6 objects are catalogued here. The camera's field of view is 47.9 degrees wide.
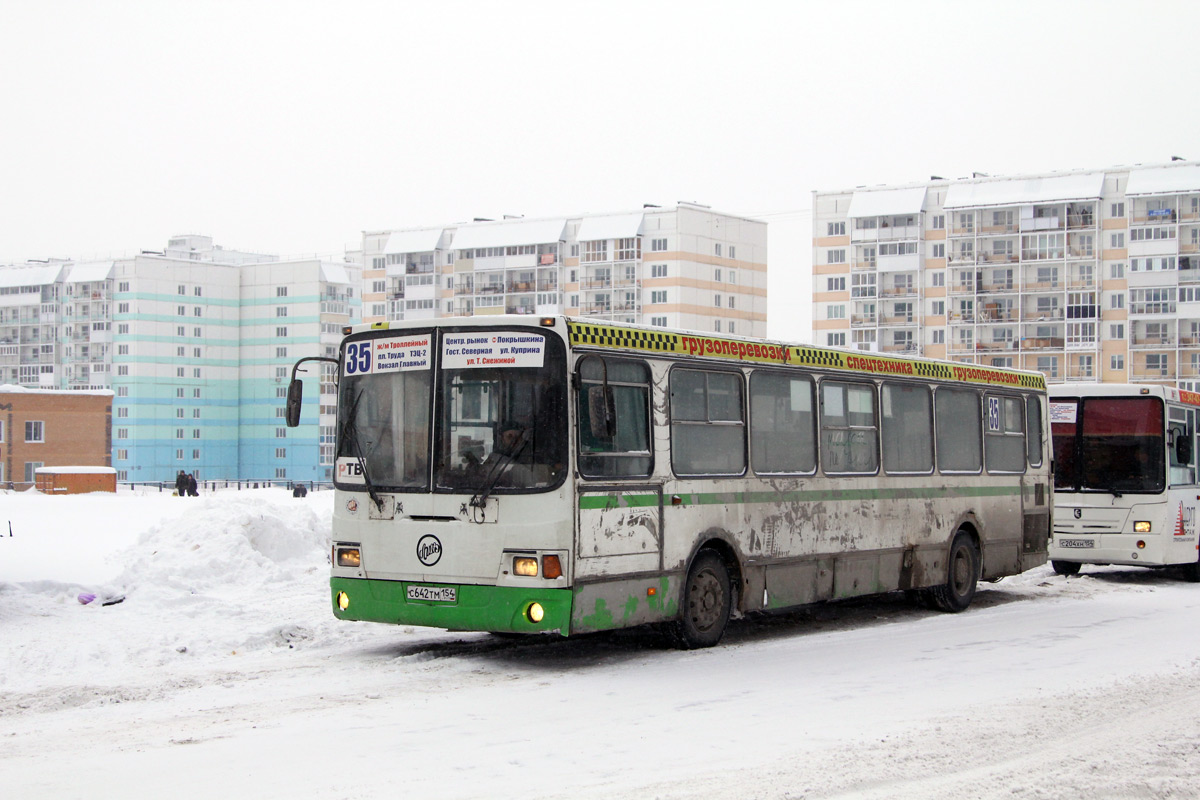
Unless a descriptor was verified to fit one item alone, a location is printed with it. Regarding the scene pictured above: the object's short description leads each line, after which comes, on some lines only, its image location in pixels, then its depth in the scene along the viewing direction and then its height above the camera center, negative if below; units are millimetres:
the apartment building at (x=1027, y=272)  96438 +13891
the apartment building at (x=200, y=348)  125312 +10179
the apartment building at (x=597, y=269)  107250 +15427
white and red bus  20625 -341
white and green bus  11062 -201
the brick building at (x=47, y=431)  90500 +1638
